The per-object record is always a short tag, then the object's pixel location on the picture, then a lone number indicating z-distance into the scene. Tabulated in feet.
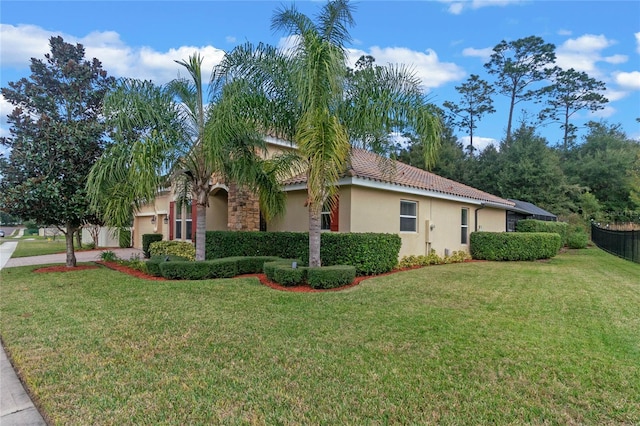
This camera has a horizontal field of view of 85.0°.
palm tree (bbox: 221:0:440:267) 26.25
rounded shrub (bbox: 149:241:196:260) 46.47
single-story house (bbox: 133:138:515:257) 36.76
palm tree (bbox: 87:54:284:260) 28.76
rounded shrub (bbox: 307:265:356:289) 26.99
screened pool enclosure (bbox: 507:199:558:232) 69.48
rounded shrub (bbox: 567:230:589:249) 77.00
